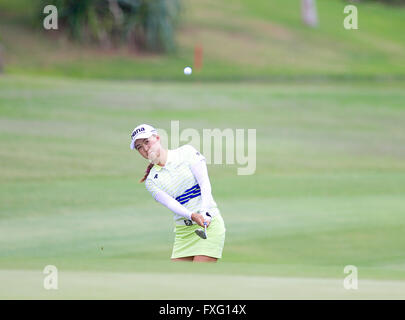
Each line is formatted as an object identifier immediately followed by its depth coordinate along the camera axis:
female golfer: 14.43
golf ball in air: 16.53
